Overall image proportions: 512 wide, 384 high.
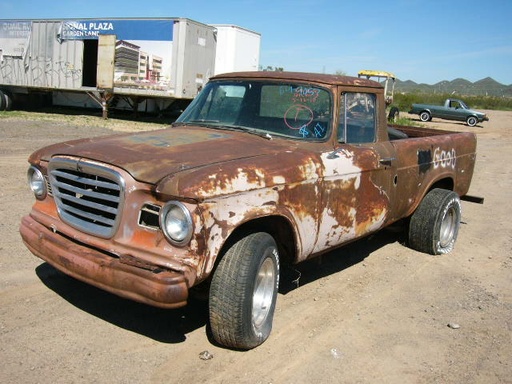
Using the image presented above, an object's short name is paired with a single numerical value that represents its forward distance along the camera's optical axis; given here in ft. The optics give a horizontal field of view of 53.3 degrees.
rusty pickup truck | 9.80
